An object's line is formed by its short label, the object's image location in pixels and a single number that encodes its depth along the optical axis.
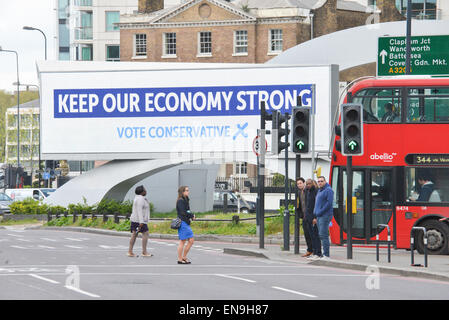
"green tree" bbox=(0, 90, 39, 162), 125.31
